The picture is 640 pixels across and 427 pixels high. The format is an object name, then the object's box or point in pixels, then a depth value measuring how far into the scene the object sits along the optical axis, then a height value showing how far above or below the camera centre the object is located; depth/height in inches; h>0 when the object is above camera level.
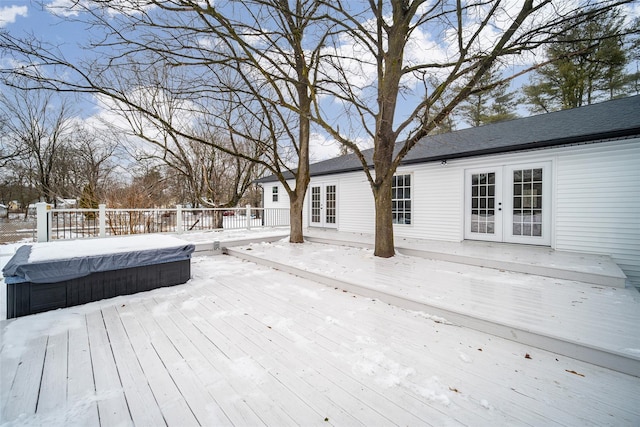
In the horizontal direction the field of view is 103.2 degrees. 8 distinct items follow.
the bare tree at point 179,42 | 159.2 +127.4
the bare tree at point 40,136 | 517.3 +172.5
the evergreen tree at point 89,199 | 438.4 +25.4
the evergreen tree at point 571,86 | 427.2 +227.3
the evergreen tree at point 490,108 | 560.4 +236.6
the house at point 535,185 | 180.4 +22.8
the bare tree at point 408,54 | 161.5 +117.1
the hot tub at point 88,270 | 105.8 -27.7
